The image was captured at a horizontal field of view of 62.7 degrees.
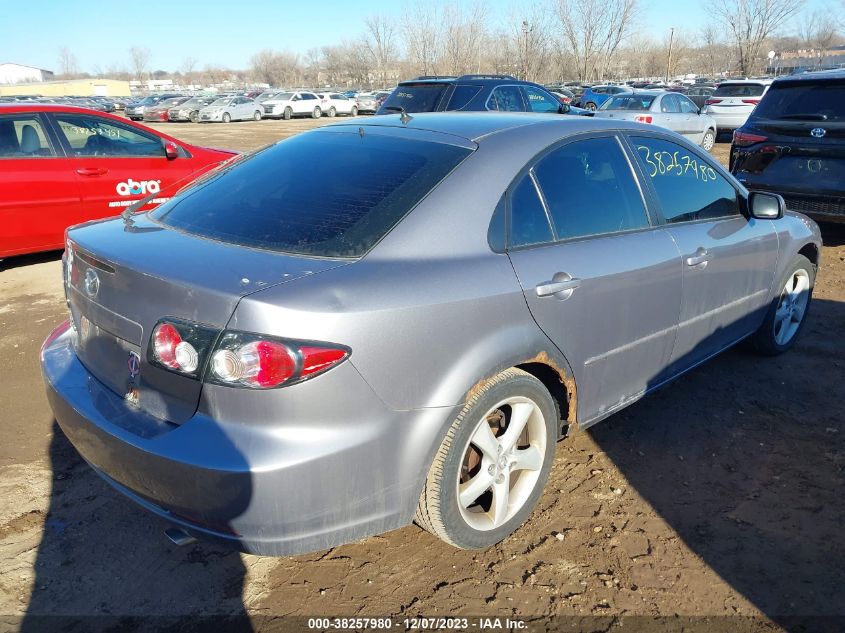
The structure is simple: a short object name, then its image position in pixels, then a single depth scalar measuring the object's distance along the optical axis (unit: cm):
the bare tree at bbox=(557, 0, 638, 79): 4691
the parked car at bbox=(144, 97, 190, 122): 3372
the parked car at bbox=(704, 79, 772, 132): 1928
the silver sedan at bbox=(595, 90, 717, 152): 1438
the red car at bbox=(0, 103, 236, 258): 618
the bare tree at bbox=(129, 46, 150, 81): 12330
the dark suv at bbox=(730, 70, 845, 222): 659
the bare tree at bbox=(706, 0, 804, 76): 4598
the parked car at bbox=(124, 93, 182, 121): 3516
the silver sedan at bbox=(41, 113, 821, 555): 209
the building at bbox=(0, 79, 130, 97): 6931
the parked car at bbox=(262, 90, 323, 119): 3597
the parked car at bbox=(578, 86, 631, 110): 1633
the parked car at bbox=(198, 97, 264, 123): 3344
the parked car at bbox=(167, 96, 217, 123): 3397
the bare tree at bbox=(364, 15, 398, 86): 6122
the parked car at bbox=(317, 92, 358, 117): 3819
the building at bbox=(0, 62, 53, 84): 12044
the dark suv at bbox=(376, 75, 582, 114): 991
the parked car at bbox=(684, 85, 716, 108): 2649
